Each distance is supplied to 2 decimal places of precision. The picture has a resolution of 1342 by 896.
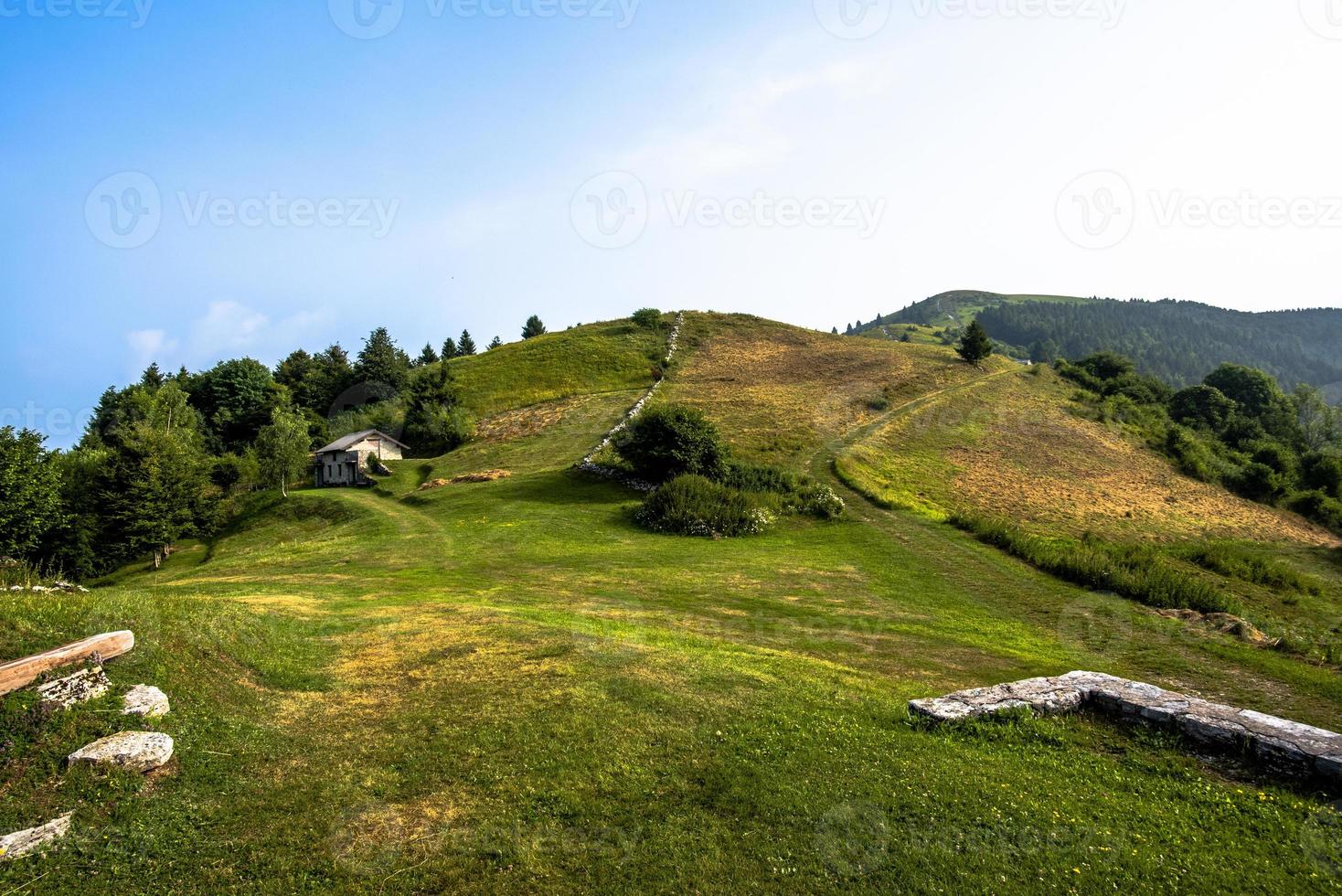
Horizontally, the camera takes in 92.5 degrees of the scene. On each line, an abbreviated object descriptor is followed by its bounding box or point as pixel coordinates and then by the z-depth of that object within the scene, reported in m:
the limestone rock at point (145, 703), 9.40
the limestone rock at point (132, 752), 8.32
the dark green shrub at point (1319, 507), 55.12
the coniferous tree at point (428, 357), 137.65
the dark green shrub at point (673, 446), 40.81
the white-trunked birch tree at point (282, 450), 59.00
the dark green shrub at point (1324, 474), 61.59
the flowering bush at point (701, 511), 34.44
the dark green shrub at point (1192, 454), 62.47
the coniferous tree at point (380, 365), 94.12
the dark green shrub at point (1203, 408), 84.44
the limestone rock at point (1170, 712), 9.51
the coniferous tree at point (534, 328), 142.88
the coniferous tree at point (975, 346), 90.31
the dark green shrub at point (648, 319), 102.62
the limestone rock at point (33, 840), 6.90
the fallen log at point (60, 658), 8.94
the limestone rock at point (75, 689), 8.96
